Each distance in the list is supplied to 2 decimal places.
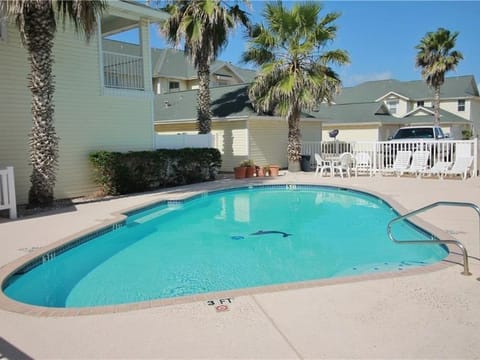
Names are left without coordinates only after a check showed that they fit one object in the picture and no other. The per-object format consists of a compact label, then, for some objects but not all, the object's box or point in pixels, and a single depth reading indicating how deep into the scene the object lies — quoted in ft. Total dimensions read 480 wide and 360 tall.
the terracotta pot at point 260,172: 61.36
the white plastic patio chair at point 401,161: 57.06
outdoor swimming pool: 20.33
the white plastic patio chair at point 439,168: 53.16
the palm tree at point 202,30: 55.16
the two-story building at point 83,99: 37.14
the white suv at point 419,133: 63.82
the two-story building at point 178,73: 98.63
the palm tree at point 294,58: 57.88
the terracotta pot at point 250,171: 59.62
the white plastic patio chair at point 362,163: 61.30
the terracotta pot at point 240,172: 59.06
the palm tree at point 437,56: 99.71
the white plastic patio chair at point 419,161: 55.11
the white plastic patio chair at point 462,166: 51.75
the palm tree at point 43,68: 32.27
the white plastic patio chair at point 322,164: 59.58
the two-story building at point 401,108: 107.14
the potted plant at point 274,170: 61.77
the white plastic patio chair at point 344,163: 58.39
